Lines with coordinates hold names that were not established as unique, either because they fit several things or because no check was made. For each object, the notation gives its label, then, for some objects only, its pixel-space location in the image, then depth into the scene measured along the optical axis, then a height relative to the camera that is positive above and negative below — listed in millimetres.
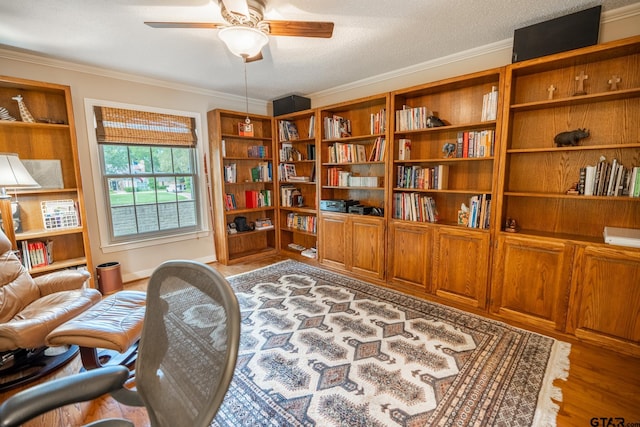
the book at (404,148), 3104 +266
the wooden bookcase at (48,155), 2668 +219
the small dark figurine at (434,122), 2850 +498
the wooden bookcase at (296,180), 4172 -87
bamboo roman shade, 3182 +574
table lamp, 2199 -33
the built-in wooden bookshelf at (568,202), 2023 -256
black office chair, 661 -498
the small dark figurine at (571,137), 2205 +265
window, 3277 +46
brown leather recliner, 1656 -863
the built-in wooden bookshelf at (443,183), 2602 -108
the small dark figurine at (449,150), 2830 +220
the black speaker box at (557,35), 2045 +1015
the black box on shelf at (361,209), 3501 -435
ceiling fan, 1706 +906
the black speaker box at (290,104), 4164 +1029
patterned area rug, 1555 -1283
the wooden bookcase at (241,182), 3955 -108
